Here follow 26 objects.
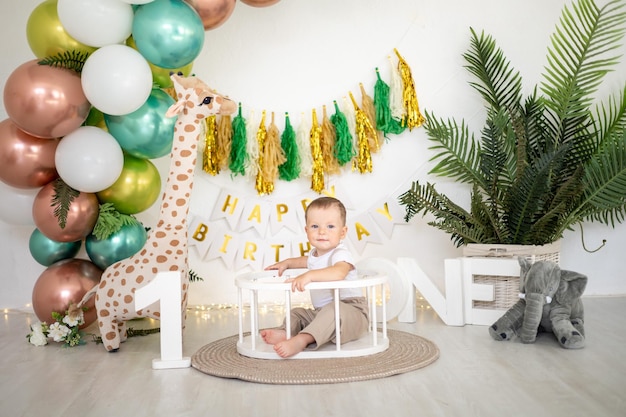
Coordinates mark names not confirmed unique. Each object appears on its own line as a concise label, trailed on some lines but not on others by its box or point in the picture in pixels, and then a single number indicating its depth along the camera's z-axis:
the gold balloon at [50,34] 2.78
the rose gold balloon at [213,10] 2.81
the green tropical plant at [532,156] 2.98
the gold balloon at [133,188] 2.87
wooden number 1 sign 2.32
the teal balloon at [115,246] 2.85
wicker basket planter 2.88
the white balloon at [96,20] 2.61
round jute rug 2.06
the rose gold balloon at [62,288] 2.82
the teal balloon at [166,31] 2.62
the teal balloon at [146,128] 2.76
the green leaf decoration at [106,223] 2.82
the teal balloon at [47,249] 2.96
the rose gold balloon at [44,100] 2.62
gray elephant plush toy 2.49
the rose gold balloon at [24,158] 2.76
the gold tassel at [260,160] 3.46
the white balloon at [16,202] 2.93
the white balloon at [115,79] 2.56
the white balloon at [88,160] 2.65
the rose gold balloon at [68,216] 2.75
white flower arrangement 2.70
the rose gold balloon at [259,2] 3.00
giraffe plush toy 2.49
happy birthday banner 3.54
